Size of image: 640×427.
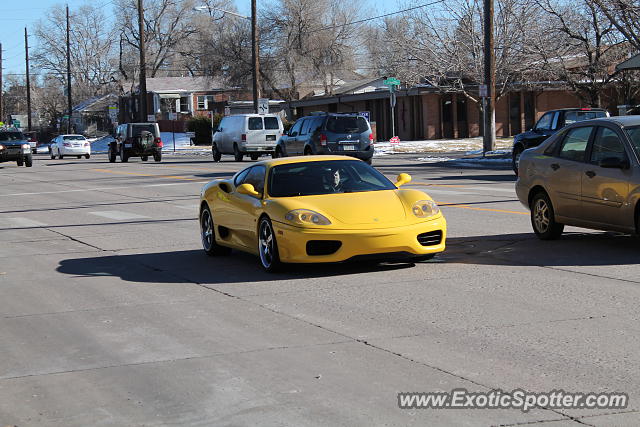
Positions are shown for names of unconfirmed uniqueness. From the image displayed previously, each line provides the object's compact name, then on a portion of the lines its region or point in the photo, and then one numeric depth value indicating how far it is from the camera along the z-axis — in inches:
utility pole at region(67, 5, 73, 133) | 3283.5
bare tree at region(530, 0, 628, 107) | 1774.1
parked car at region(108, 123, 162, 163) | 1745.8
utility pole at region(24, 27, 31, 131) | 3734.0
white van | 1546.5
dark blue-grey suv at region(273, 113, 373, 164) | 1158.3
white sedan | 2124.8
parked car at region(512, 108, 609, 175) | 1018.1
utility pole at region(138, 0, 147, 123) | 2335.1
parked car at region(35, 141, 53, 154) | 3041.3
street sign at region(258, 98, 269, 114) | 1963.8
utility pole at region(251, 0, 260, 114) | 1898.4
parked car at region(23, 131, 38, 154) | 2977.9
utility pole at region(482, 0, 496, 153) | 1358.3
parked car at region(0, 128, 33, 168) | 1689.2
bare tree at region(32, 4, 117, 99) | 4426.7
